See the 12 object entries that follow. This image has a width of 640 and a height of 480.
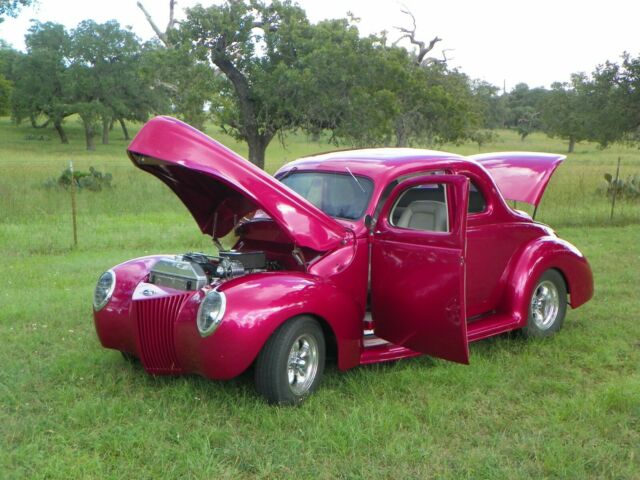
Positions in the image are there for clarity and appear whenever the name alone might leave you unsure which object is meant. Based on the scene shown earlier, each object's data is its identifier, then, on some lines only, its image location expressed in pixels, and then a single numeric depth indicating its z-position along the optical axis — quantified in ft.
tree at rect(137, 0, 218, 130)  75.31
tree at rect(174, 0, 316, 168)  75.92
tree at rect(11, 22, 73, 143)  177.27
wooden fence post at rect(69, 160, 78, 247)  35.70
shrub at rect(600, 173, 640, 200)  57.11
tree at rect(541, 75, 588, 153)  136.27
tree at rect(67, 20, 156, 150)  174.19
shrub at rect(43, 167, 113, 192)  61.77
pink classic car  14.60
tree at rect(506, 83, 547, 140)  225.15
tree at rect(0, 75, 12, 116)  140.36
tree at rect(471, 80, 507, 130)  218.98
